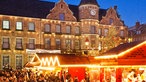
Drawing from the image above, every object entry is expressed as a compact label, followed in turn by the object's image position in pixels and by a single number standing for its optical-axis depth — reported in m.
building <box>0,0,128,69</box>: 30.61
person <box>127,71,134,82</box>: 12.74
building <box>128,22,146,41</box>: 48.10
